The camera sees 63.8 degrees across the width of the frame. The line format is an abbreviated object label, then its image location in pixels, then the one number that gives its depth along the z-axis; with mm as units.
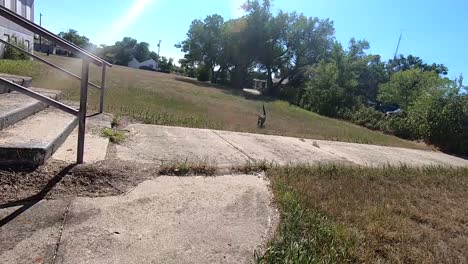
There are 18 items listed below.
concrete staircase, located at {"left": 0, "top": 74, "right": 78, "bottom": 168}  3158
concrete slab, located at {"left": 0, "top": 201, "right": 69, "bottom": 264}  2205
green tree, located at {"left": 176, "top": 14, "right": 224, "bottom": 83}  58969
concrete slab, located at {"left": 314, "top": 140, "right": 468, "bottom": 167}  7245
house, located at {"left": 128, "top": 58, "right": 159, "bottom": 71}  108438
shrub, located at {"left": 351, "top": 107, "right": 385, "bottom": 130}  22891
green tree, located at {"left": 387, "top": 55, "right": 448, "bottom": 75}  71212
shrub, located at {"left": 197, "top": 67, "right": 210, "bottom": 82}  66562
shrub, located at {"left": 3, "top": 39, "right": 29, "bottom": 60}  20169
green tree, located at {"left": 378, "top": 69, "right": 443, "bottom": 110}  27533
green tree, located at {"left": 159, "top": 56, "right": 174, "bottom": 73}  108075
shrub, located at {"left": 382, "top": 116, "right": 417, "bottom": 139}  19383
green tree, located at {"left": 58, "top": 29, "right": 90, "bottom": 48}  96375
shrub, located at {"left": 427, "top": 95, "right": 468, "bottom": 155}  14641
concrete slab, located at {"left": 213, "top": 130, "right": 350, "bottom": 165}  5834
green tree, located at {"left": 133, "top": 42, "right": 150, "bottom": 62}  120512
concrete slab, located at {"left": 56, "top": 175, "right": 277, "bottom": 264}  2428
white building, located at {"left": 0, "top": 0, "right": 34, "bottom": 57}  21447
